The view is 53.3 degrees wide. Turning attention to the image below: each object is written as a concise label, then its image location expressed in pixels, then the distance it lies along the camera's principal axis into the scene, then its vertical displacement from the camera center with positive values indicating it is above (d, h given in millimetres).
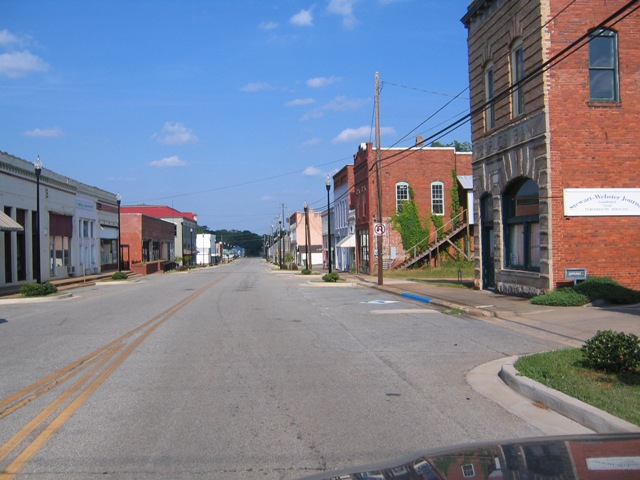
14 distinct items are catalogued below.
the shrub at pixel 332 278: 36344 -1505
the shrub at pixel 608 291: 16500 -1207
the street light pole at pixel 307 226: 59184 +2494
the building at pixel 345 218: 53250 +2998
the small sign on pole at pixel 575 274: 17469 -767
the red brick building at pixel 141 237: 71688 +2296
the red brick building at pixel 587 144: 17781 +2866
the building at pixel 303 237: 95188 +2488
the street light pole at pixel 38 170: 29384 +4153
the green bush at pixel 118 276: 45250 -1376
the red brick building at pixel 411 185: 44062 +4526
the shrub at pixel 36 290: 27188 -1340
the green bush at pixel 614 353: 7915 -1354
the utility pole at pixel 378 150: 30067 +4788
